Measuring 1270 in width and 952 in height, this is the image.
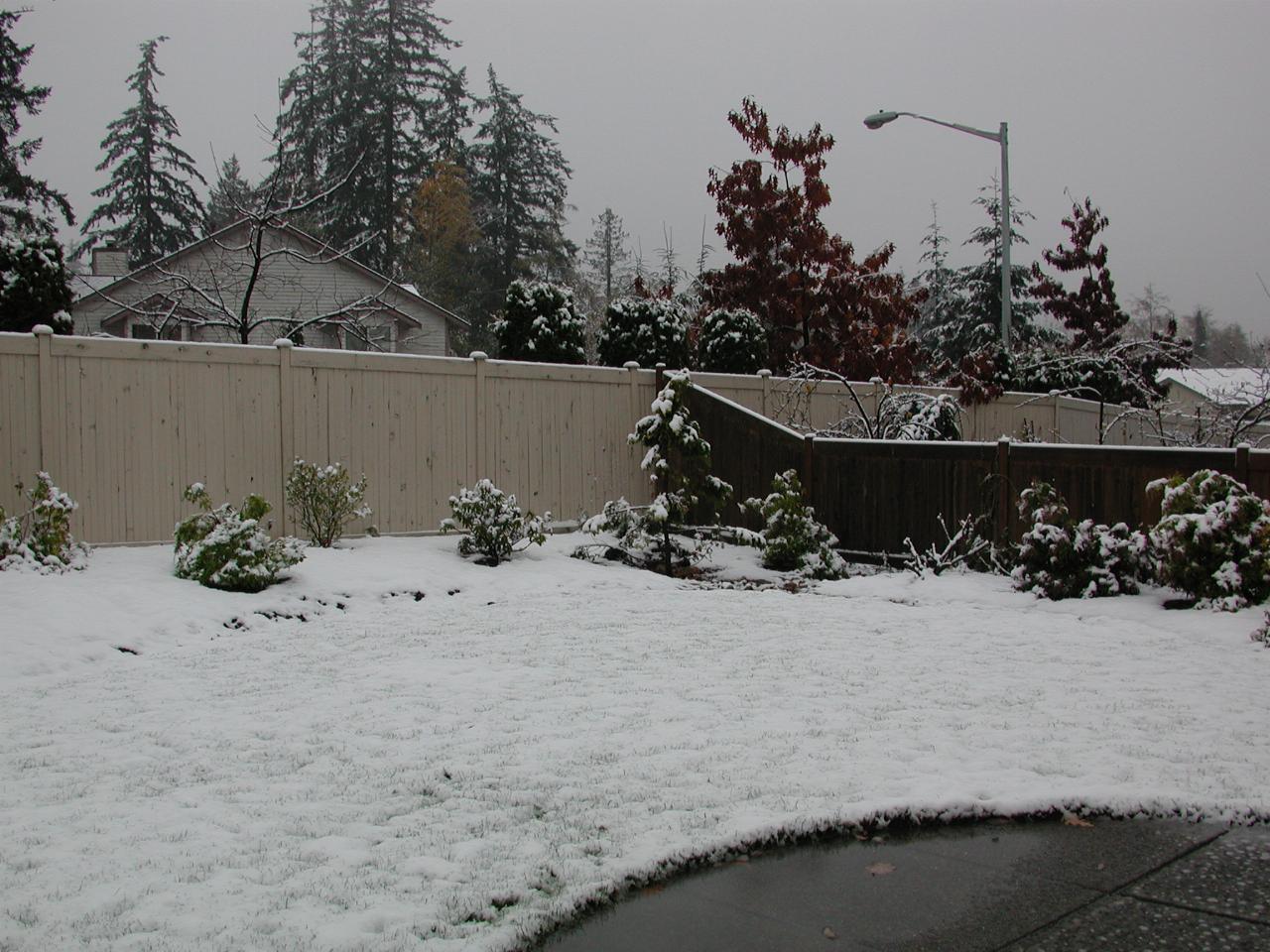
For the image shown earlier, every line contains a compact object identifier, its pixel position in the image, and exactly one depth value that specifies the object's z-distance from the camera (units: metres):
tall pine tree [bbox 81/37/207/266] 36.88
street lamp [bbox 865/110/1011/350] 16.91
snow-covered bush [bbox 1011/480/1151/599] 8.36
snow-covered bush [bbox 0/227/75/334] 9.60
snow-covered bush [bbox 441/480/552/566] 9.66
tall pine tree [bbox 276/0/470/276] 36.75
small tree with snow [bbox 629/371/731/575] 10.34
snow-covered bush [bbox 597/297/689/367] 13.70
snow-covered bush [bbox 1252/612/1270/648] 6.71
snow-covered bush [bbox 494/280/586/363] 12.95
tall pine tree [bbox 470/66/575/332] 39.47
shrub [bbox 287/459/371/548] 9.23
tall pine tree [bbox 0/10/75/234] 26.69
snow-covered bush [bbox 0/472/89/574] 7.66
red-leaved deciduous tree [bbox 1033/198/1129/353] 28.81
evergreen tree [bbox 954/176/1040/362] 35.59
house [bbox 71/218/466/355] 21.94
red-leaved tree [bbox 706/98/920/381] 21.30
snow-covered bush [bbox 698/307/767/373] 15.38
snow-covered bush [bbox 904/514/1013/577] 9.82
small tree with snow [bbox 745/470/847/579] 10.35
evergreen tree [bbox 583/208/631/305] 51.75
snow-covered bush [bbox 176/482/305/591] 7.97
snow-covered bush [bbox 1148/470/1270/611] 7.54
